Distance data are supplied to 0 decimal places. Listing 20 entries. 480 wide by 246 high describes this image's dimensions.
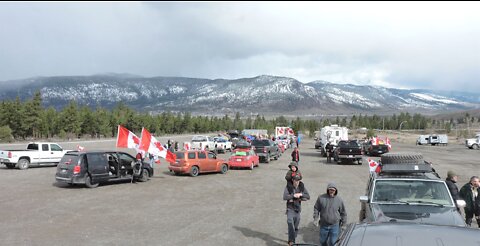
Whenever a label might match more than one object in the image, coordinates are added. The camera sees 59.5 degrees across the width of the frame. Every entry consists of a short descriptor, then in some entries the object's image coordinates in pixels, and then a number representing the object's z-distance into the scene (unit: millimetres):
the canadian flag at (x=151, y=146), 21766
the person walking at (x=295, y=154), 25906
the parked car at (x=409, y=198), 7621
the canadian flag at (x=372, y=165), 14844
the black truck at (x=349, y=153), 32875
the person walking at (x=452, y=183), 10044
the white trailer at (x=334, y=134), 44562
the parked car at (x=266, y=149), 33750
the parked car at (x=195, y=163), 23781
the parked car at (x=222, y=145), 45484
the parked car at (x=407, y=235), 3389
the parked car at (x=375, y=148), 42144
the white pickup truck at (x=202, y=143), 41844
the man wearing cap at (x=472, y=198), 9305
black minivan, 18062
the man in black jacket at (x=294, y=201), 8898
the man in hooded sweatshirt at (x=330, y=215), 7875
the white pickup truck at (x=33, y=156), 25812
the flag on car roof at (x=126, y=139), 21688
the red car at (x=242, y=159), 27984
